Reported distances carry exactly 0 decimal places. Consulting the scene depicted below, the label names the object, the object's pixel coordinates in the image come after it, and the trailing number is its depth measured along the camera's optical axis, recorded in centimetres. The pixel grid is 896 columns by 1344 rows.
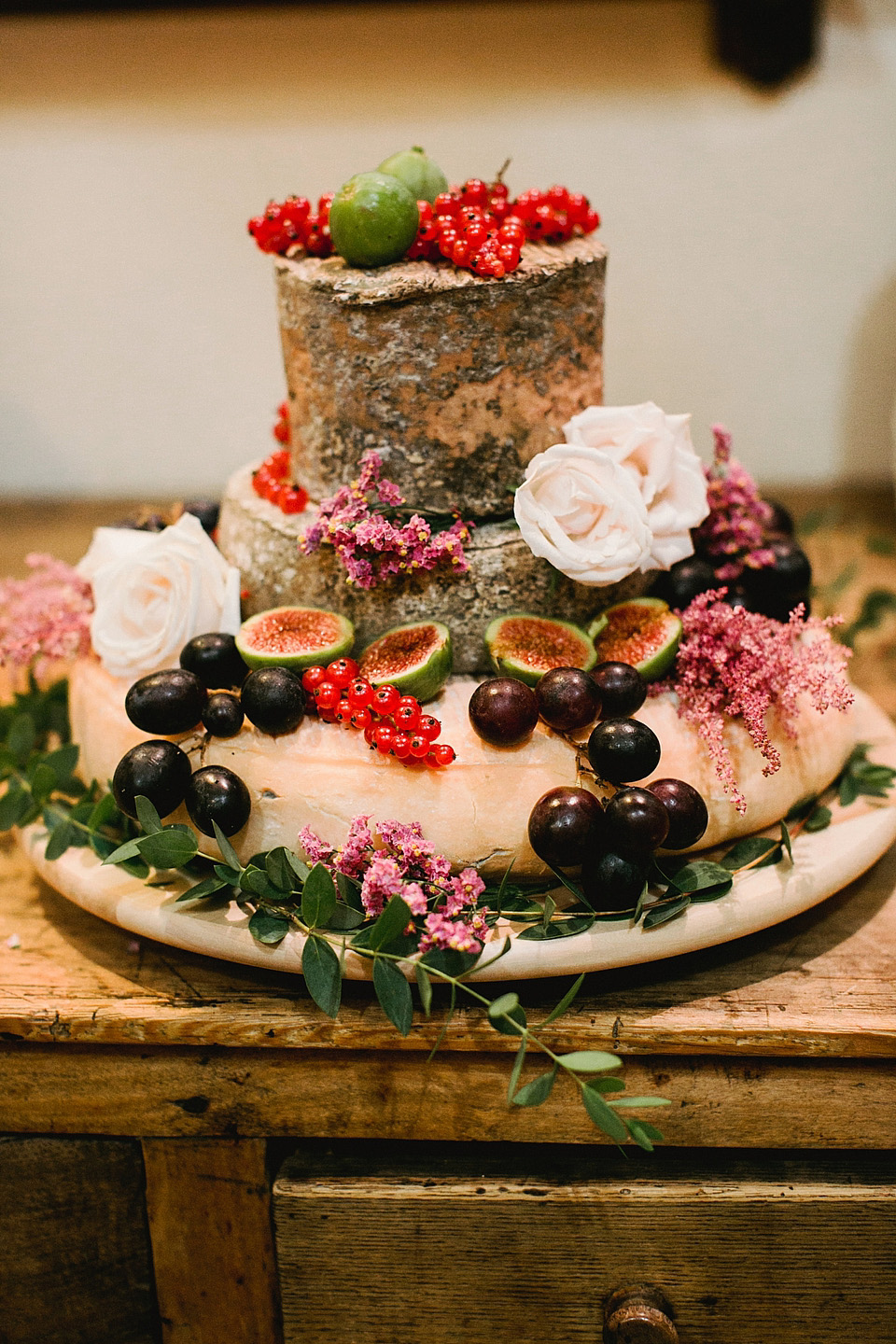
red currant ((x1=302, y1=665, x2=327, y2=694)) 64
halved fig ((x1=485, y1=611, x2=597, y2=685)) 64
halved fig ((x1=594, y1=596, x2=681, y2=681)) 66
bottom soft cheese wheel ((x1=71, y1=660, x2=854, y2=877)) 62
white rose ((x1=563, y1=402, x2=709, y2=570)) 66
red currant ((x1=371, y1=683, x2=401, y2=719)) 62
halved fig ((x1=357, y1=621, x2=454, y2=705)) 63
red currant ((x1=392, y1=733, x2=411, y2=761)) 61
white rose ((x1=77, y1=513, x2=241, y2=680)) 67
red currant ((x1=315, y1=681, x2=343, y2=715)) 63
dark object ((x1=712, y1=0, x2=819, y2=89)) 98
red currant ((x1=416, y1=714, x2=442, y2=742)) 61
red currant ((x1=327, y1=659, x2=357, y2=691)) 64
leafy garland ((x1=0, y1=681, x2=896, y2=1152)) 57
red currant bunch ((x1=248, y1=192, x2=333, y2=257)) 68
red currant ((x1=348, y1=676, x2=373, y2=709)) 62
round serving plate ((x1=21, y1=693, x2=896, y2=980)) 60
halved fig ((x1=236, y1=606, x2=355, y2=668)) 64
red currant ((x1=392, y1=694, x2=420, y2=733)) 61
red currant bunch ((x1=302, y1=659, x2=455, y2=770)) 61
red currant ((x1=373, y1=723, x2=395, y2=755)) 61
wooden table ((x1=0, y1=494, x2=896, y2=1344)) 60
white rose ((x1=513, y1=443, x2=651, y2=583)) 64
